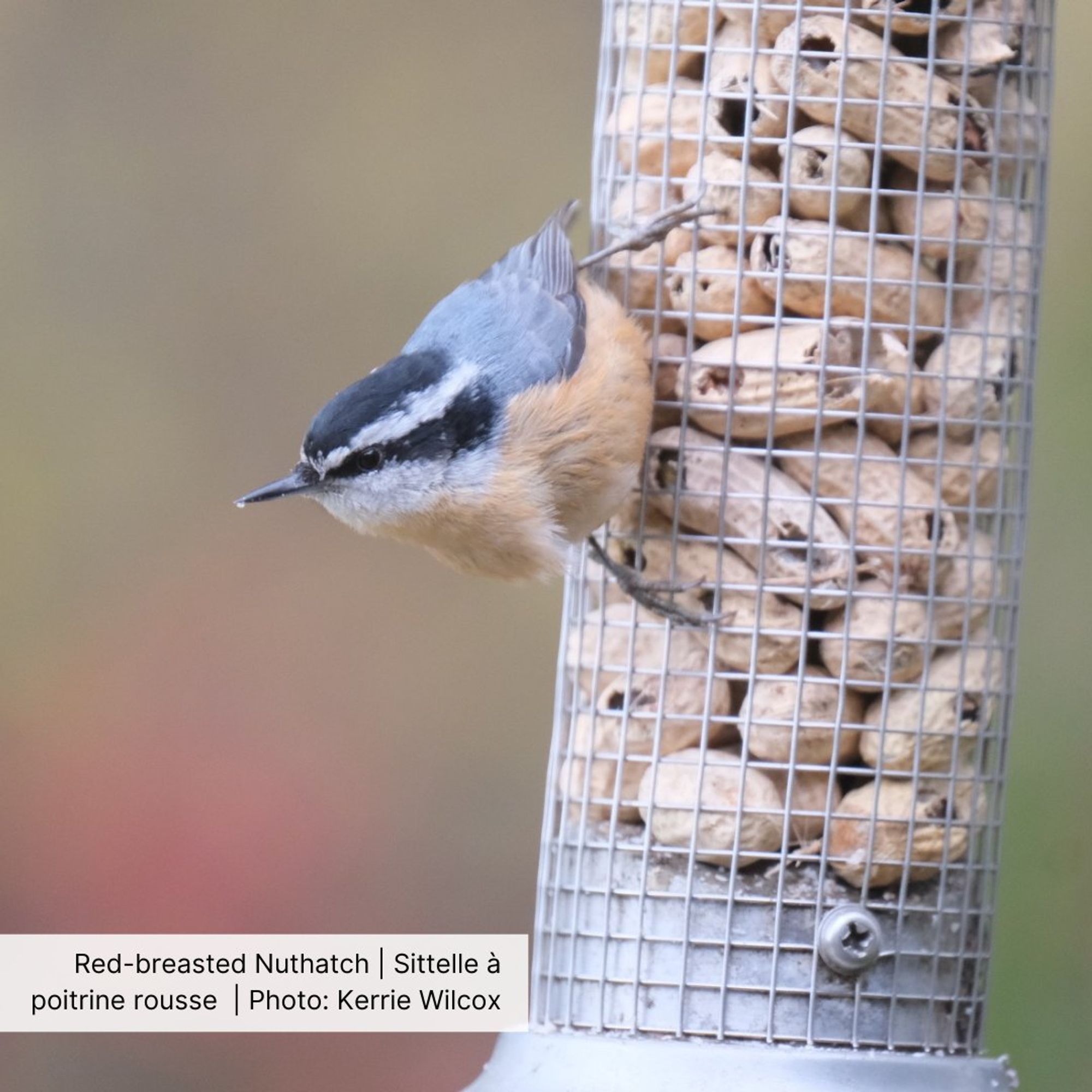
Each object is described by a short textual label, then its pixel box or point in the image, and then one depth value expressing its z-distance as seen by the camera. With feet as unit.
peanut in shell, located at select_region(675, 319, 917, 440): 20.04
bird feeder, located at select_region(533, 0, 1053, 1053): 19.66
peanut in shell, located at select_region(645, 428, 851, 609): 19.95
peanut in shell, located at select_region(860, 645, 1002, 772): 19.80
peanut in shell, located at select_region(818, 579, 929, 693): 19.80
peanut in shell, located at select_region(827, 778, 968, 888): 19.63
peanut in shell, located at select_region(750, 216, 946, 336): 20.06
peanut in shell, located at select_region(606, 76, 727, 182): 20.75
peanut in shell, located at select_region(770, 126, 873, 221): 19.99
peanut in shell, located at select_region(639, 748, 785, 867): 19.63
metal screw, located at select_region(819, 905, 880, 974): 19.17
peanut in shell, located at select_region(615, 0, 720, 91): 20.80
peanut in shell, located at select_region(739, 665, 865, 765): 19.72
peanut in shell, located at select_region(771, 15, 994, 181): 19.94
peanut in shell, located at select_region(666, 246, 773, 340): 20.48
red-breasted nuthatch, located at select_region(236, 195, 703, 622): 19.47
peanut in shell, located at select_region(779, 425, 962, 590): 19.97
